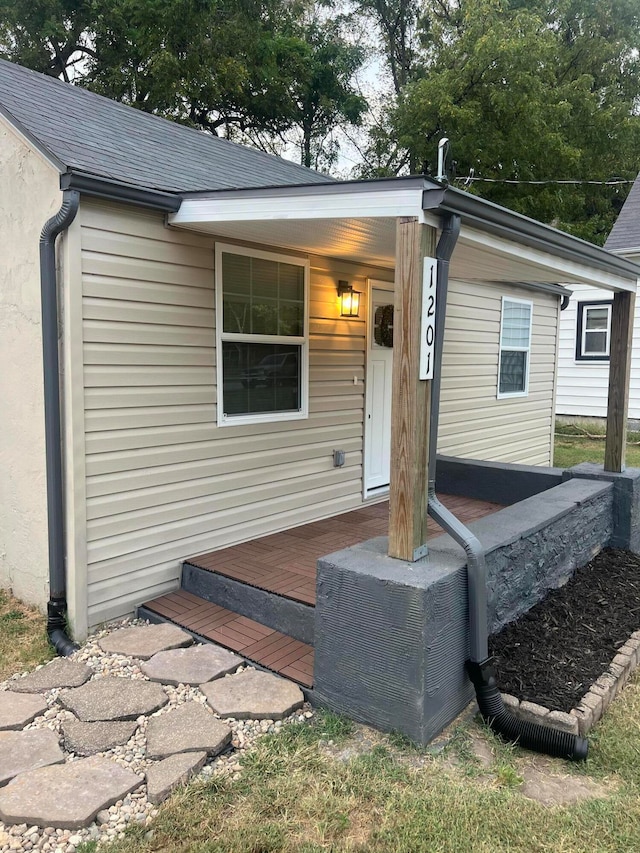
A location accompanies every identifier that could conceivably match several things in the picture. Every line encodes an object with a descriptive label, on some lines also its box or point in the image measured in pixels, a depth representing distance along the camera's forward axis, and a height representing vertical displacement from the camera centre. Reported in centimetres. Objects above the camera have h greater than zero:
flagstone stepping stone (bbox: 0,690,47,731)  293 -168
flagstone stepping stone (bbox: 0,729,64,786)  261 -168
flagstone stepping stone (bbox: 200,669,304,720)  300 -165
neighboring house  1248 +40
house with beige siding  363 +24
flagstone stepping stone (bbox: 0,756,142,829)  232 -168
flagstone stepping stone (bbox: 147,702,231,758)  273 -166
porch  357 -148
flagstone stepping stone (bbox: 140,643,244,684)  329 -164
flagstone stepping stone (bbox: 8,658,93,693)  322 -166
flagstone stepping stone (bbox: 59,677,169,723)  300 -166
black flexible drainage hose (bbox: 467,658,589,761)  278 -164
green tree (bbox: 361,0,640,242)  1487 +655
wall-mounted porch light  559 +56
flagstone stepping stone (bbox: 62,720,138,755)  276 -168
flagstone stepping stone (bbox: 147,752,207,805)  246 -167
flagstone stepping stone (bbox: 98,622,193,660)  355 -163
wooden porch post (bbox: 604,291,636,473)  532 -9
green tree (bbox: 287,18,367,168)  1839 +824
